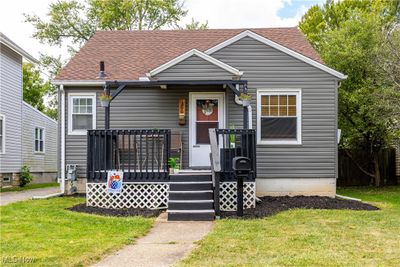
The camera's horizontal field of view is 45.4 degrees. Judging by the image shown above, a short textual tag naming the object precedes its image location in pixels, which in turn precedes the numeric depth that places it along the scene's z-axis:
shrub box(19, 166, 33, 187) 18.75
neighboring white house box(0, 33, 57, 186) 17.44
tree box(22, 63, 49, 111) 33.16
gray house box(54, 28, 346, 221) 11.92
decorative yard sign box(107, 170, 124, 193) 10.13
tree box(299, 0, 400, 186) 15.23
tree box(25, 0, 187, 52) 27.84
